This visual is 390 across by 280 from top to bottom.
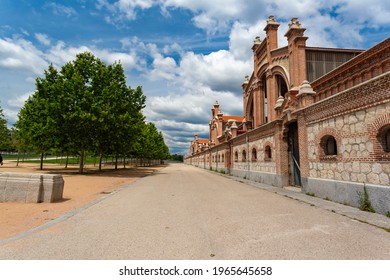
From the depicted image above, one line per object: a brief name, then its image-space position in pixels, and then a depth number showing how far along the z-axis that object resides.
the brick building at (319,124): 7.37
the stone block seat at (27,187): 8.47
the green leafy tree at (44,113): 19.80
